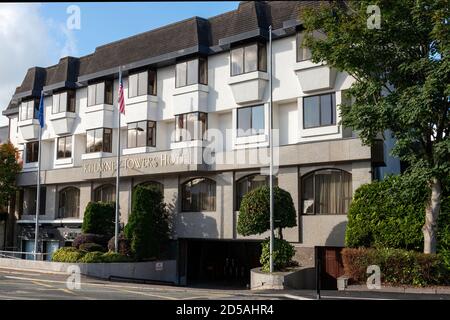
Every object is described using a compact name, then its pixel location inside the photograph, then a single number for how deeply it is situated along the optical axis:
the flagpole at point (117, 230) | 29.41
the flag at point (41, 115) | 33.06
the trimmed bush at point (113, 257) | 28.01
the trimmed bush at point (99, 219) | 32.62
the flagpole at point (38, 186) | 33.00
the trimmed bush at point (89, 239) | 31.12
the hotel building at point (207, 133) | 26.73
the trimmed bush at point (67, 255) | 28.50
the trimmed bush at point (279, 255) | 23.81
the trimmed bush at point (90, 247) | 29.84
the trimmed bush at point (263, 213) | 24.16
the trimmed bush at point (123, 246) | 30.19
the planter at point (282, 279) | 22.23
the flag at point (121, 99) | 29.84
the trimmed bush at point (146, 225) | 30.34
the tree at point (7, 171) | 40.76
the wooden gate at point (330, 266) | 25.61
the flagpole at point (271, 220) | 22.86
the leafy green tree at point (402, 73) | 18.80
